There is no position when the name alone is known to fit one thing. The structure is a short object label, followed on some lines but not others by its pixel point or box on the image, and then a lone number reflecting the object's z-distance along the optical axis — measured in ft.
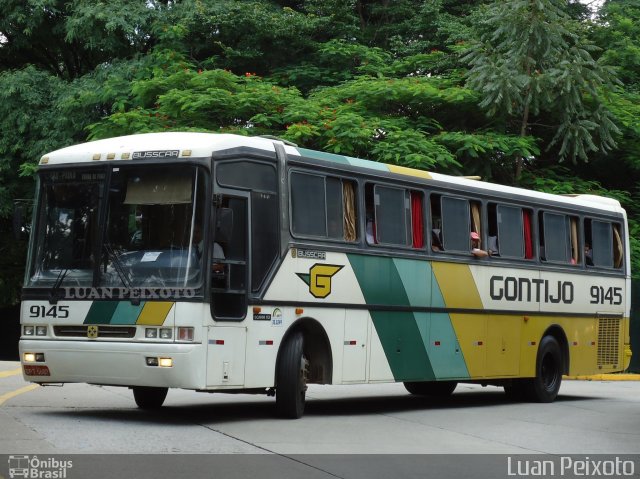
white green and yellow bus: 42.04
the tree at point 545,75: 88.89
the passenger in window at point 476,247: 58.39
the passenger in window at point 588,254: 68.16
